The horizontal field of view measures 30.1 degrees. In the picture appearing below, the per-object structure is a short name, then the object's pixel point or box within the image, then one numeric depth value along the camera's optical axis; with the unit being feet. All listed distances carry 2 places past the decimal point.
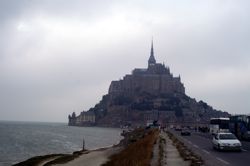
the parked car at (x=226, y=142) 113.60
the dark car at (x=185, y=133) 265.73
